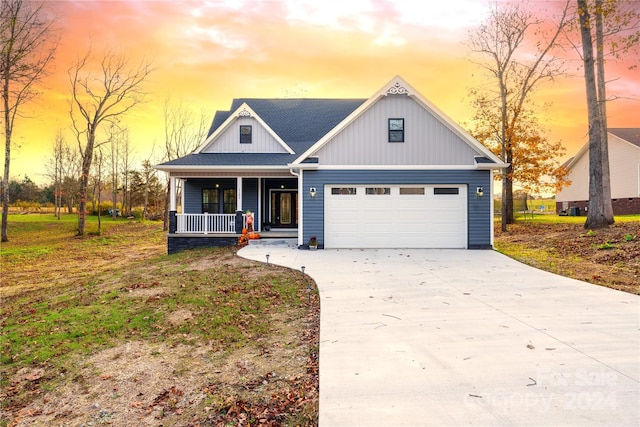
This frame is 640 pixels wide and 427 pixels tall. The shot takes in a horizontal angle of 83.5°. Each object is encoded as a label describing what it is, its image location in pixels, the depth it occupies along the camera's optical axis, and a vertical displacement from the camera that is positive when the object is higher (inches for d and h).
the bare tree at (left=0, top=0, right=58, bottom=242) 709.3 +331.8
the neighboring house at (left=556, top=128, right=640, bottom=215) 1045.2 +110.3
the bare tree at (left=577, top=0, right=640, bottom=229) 580.1 +189.1
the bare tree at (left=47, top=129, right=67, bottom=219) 1395.2 +201.9
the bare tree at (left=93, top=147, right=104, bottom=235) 1362.0 +178.8
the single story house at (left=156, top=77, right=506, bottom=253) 510.6 +43.0
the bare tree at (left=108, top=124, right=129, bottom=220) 1449.3 +234.3
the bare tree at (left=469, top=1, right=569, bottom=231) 831.7 +361.7
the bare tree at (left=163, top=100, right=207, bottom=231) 1326.3 +317.9
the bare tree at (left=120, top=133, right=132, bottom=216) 1507.1 +215.0
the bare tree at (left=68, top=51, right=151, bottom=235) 966.4 +341.4
